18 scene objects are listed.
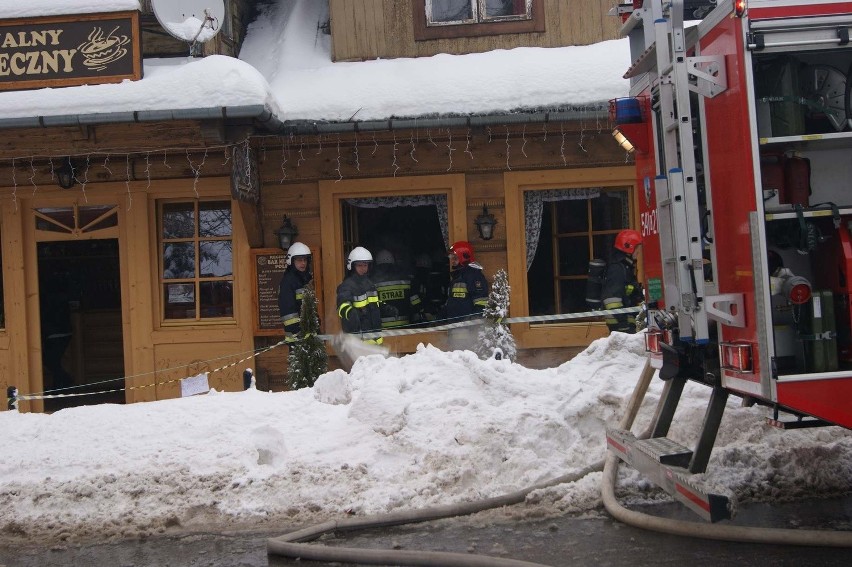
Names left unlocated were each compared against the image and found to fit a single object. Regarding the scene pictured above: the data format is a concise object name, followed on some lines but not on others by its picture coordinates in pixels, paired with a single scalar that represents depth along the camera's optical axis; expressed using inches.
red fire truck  181.2
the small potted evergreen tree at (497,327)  419.8
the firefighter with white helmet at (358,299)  428.5
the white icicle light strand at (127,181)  463.8
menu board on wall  454.3
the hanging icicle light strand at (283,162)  459.8
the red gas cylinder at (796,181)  197.9
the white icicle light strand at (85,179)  465.7
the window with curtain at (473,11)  475.5
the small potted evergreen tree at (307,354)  403.2
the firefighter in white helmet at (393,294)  468.1
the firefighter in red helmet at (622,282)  415.5
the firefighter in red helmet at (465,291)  439.8
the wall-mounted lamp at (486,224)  451.2
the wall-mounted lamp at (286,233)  451.2
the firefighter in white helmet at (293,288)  435.5
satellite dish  434.6
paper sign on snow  423.8
